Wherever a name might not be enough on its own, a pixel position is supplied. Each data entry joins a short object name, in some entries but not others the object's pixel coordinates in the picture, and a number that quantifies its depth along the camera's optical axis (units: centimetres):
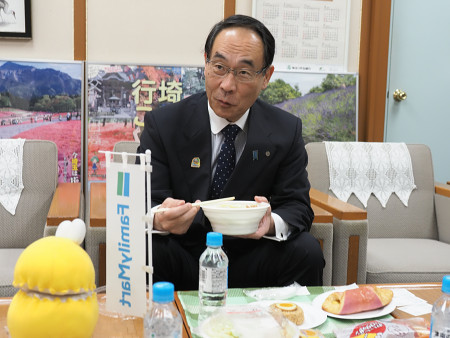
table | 125
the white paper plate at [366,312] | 122
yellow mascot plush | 91
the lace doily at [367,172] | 260
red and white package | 107
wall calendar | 311
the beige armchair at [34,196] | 225
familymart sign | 101
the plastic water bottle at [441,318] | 100
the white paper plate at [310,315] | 117
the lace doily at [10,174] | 228
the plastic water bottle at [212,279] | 119
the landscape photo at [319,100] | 313
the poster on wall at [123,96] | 286
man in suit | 170
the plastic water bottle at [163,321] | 90
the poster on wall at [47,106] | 275
